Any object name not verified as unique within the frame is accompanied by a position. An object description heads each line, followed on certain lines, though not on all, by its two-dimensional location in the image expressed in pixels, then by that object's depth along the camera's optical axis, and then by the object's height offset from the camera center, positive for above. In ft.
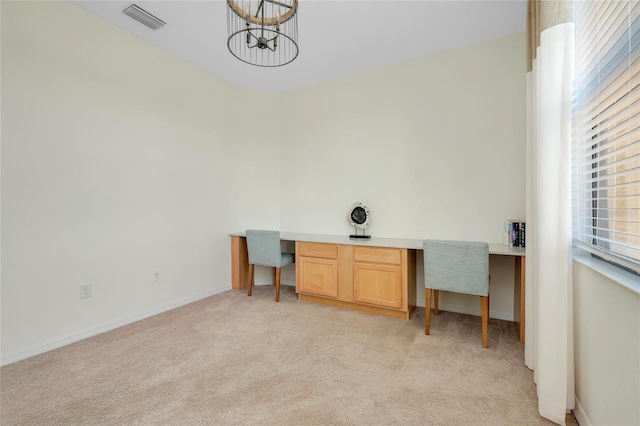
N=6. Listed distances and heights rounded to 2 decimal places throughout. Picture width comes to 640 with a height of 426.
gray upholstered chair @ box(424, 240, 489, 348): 7.43 -1.48
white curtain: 4.70 -0.20
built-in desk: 8.95 -1.88
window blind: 3.57 +1.31
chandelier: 5.61 +5.40
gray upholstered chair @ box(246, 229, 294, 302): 10.77 -1.42
